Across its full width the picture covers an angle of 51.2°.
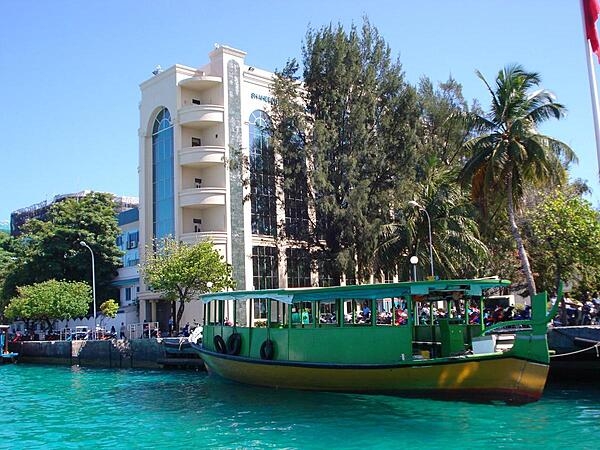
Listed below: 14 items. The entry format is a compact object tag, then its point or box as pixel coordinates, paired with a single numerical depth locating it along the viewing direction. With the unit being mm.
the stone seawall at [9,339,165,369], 32688
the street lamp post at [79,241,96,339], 40975
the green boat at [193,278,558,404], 15422
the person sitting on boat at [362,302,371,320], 22125
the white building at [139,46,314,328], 39688
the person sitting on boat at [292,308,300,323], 20141
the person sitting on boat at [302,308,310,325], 20284
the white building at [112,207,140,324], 47500
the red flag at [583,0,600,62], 12289
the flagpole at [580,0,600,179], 11773
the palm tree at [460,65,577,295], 24844
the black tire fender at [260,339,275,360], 20047
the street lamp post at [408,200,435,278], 28828
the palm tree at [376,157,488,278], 31875
